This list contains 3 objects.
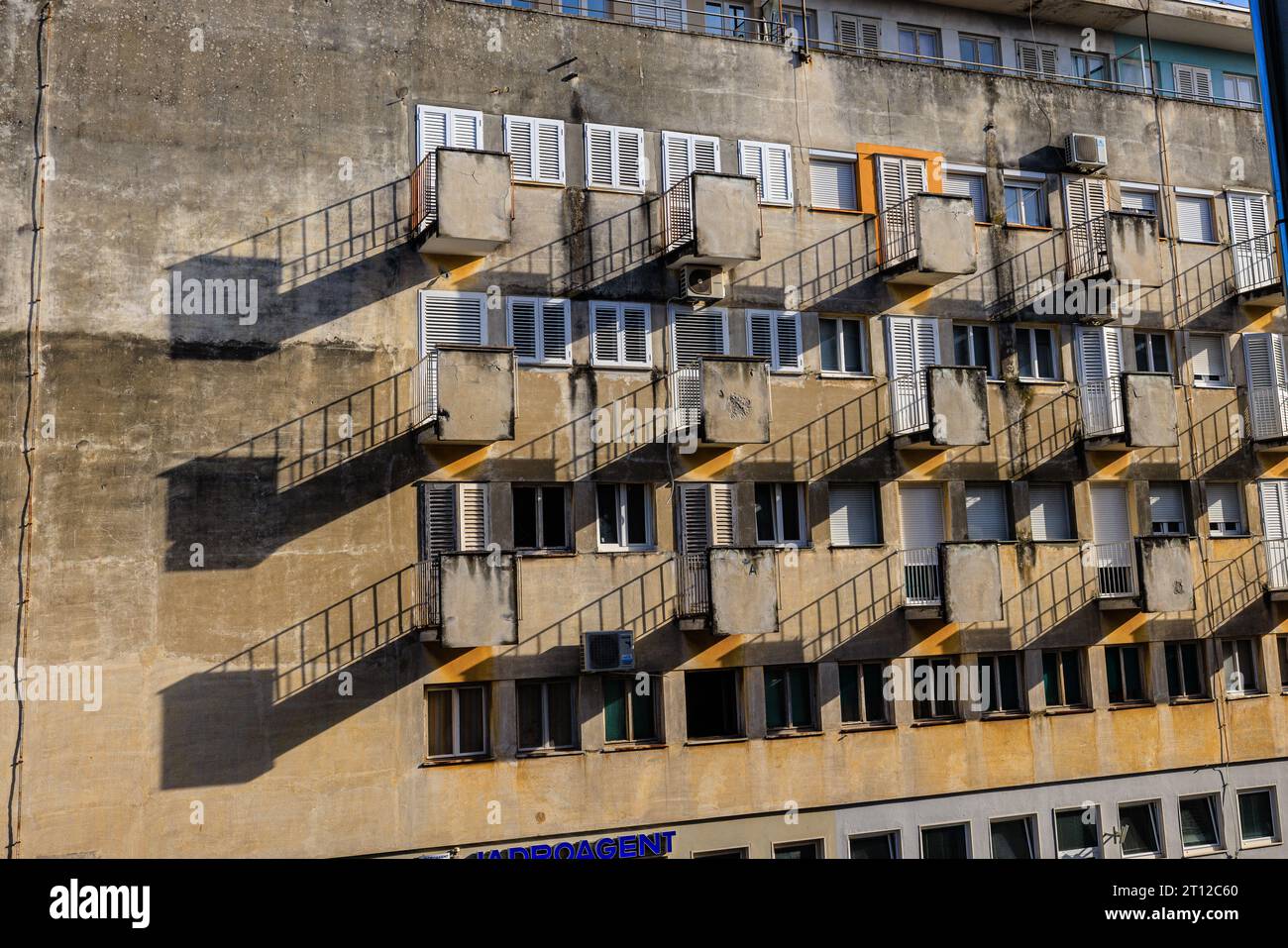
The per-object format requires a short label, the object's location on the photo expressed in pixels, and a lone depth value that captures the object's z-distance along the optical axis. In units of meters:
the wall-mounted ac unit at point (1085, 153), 26.86
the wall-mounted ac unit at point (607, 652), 21.06
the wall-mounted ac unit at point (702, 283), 23.09
